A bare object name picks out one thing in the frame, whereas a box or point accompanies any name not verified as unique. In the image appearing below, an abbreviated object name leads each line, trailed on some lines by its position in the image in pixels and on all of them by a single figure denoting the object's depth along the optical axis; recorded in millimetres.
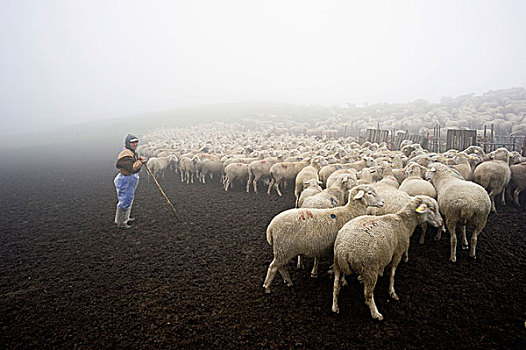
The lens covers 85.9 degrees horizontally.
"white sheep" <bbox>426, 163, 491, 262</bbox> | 5594
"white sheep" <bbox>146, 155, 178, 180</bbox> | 15688
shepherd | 8320
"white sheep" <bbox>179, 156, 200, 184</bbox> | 14763
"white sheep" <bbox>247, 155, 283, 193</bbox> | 12156
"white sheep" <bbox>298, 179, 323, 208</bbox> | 7730
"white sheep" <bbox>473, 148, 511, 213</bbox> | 7984
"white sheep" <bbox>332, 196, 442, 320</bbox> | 4195
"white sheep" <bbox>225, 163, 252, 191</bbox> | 12539
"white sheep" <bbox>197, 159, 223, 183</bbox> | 14555
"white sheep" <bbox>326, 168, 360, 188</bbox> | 8492
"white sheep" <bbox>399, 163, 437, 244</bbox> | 6661
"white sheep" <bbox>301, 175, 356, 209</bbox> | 6609
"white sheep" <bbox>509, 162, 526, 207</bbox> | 8516
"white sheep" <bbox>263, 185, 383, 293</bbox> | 4879
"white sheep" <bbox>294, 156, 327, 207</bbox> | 9641
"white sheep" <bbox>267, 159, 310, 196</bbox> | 11469
